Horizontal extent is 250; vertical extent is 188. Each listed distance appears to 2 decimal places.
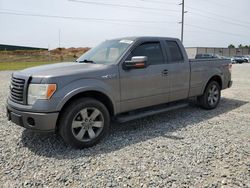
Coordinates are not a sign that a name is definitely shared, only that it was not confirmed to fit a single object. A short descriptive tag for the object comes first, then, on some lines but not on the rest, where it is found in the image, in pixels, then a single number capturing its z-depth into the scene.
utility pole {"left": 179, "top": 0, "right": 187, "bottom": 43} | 28.58
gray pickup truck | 2.97
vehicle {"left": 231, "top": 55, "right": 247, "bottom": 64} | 35.26
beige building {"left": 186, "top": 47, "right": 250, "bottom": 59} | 51.19
